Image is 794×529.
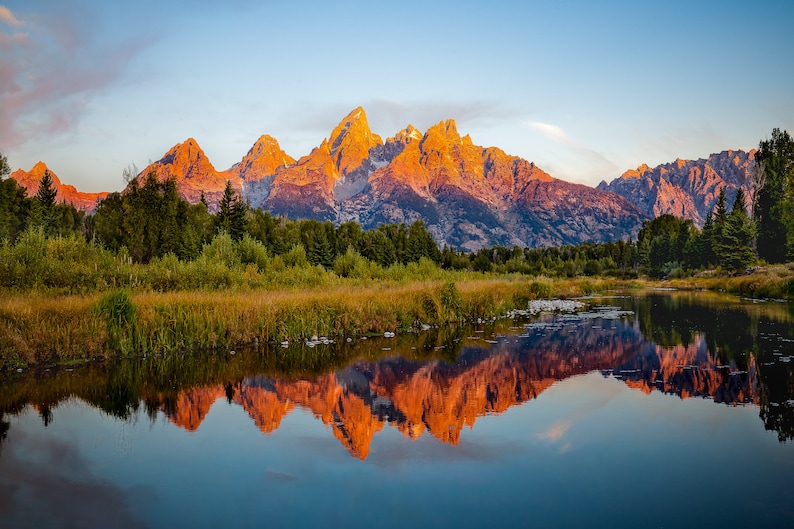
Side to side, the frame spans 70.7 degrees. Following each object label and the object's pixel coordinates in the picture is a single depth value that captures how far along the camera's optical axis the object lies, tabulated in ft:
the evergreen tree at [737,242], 250.16
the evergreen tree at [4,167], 262.26
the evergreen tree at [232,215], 272.92
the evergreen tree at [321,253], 292.61
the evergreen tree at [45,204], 277.85
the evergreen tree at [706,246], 319.72
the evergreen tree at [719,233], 268.07
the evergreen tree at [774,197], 273.75
